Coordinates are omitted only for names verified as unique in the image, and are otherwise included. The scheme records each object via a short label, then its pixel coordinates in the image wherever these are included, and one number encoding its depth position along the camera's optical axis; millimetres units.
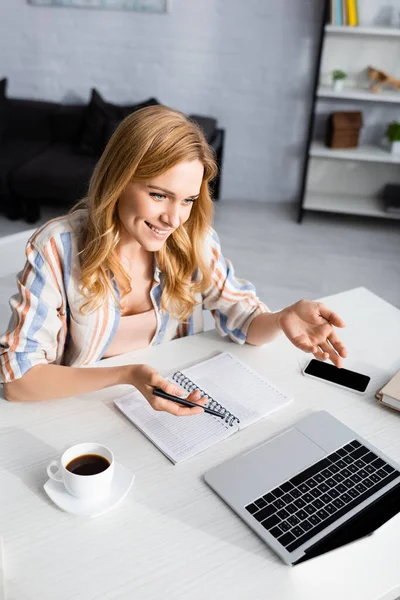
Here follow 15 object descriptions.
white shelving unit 3477
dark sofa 3436
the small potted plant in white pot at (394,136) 3582
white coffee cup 957
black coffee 985
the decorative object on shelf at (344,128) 3611
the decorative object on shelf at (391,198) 3736
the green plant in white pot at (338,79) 3498
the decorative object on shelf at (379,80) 3494
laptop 964
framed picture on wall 3621
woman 1198
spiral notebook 1130
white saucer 968
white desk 876
